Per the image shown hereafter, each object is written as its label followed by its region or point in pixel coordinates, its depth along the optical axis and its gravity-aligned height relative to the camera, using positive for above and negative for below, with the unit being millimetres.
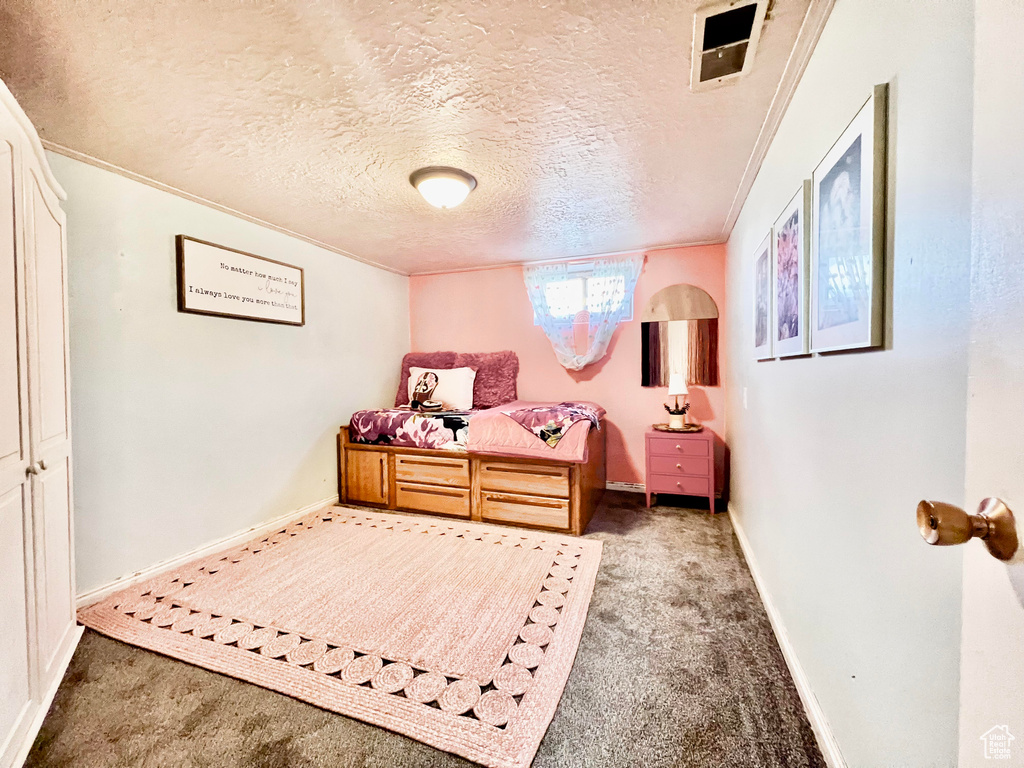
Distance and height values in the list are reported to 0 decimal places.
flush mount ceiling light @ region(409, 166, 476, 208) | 2064 +1018
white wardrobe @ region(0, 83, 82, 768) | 1162 -214
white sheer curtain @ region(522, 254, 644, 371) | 3592 +672
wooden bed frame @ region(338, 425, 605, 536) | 2783 -853
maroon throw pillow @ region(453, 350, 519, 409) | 3828 -28
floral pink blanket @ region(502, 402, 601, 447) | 2779 -332
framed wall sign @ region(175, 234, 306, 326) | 2336 +609
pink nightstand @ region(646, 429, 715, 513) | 2977 -703
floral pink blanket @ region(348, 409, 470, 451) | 3062 -434
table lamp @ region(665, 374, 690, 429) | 3164 -165
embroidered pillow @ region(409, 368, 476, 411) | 3736 -121
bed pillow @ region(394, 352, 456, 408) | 4070 +125
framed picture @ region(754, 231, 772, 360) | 1773 +342
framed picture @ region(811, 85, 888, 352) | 851 +335
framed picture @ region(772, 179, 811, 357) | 1288 +353
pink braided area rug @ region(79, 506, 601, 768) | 1323 -1110
